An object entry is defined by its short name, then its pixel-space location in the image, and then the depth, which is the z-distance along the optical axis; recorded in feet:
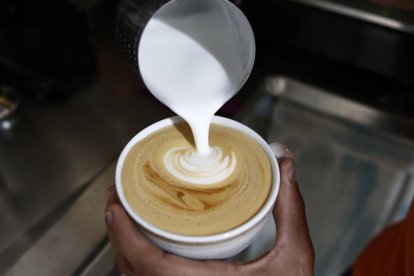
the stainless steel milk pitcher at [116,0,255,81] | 1.96
